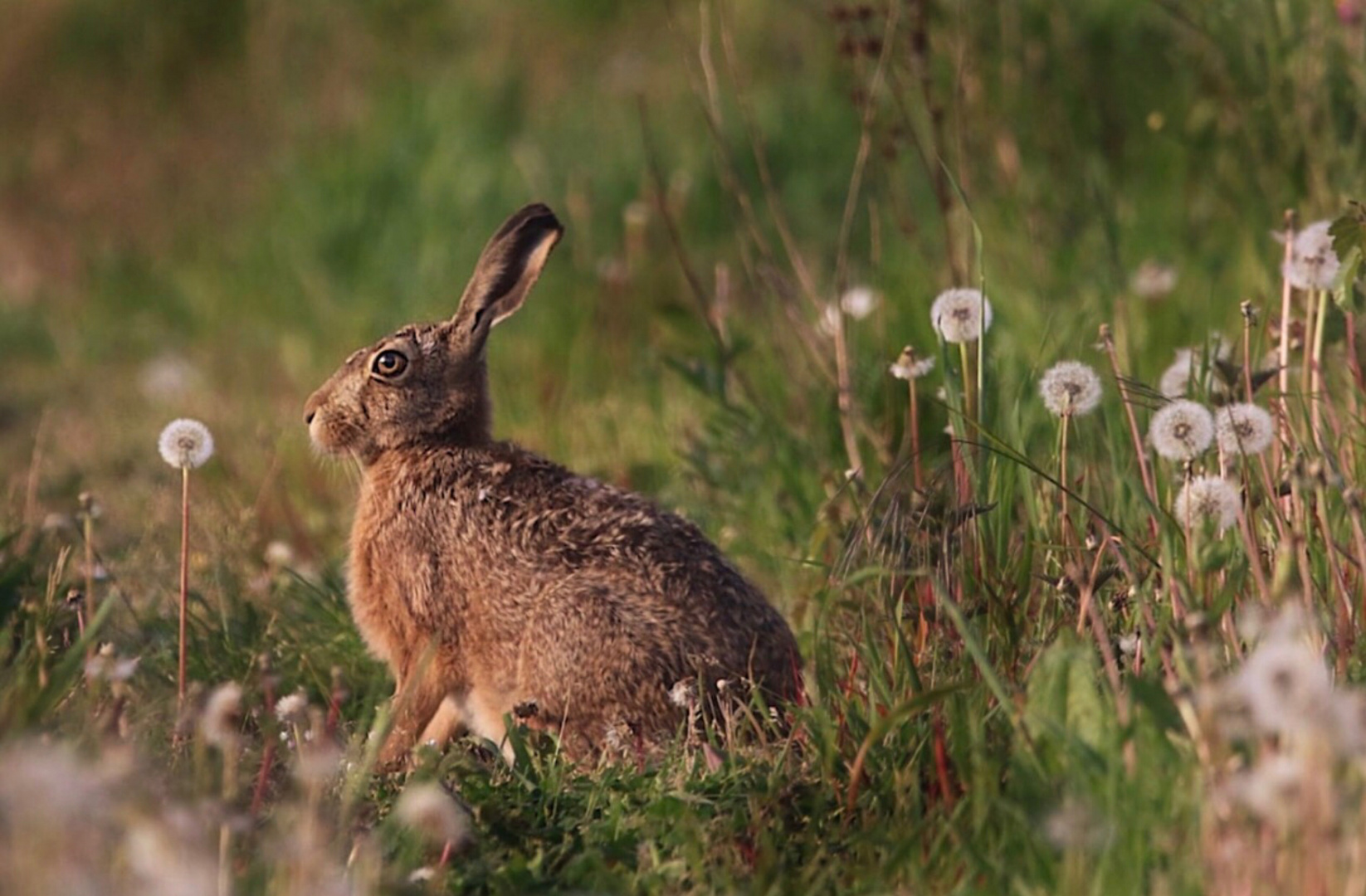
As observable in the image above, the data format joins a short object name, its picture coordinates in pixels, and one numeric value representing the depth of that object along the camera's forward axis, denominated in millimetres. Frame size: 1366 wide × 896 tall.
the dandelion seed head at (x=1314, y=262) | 8937
